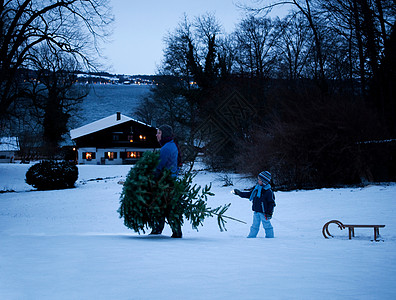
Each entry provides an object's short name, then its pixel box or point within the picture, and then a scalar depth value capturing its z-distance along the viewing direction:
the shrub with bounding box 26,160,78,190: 25.69
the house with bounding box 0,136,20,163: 67.75
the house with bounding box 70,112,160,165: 61.12
